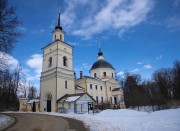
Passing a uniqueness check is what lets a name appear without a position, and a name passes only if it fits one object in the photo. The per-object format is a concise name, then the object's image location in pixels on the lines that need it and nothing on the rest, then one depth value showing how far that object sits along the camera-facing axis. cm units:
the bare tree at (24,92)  3713
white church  2342
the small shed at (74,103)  2155
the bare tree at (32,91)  4237
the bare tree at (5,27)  869
